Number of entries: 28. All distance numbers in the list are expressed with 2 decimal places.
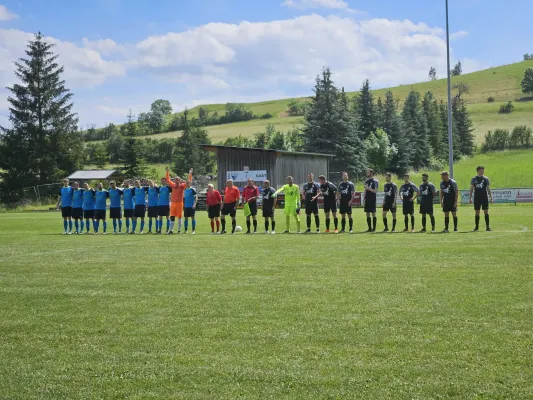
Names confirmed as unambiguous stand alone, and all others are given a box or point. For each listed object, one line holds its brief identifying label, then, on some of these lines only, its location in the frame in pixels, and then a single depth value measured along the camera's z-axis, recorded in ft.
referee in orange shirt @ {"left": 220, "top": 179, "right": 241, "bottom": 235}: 73.77
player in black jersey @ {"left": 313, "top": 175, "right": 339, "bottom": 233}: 70.40
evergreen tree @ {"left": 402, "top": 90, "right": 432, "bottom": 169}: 250.16
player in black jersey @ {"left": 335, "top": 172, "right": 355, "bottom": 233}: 70.33
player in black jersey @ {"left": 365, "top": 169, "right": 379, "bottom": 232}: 69.21
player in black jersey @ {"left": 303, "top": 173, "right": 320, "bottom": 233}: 71.31
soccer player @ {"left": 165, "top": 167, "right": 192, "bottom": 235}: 74.64
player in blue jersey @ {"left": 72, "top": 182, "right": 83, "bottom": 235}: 78.48
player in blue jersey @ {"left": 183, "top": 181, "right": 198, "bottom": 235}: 74.54
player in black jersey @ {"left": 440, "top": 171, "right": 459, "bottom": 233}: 65.16
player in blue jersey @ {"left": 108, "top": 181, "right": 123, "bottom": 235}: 77.64
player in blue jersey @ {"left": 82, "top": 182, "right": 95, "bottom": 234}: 78.69
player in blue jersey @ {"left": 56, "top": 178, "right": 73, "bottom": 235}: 78.84
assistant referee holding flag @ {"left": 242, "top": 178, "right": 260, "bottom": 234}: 73.10
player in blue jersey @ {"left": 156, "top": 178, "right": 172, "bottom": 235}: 75.61
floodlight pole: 111.45
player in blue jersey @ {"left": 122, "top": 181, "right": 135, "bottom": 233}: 77.10
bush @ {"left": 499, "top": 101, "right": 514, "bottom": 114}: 376.66
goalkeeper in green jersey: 72.38
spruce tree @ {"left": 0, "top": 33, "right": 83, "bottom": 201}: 204.74
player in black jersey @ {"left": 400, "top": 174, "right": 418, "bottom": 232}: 67.82
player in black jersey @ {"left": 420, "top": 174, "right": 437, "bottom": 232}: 67.72
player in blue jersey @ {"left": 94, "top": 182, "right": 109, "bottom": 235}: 77.82
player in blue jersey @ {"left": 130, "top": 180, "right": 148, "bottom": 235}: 76.59
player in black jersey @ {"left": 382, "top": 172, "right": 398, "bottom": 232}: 68.78
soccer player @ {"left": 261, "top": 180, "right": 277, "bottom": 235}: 71.77
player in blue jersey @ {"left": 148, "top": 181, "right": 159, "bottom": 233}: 76.02
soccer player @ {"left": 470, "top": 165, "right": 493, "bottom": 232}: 64.59
